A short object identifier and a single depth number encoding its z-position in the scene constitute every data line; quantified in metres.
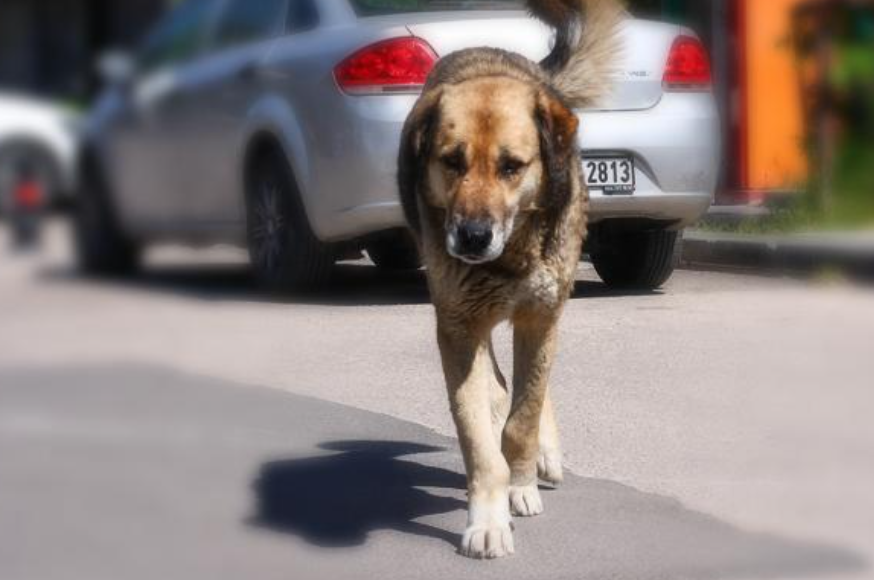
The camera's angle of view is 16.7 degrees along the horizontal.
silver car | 13.38
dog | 7.39
